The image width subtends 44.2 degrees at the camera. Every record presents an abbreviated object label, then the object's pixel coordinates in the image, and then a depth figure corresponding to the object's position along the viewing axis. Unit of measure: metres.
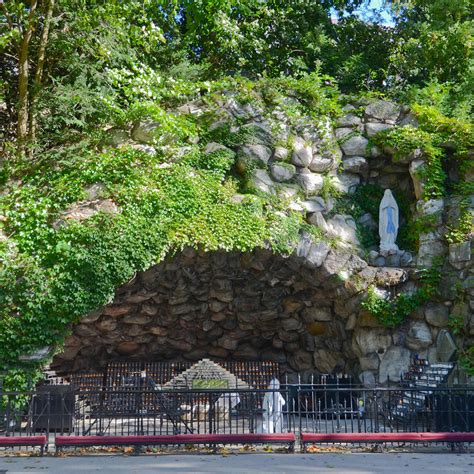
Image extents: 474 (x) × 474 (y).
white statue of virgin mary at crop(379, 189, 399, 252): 14.79
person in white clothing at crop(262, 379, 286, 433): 10.50
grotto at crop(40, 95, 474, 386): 13.77
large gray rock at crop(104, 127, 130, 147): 14.33
